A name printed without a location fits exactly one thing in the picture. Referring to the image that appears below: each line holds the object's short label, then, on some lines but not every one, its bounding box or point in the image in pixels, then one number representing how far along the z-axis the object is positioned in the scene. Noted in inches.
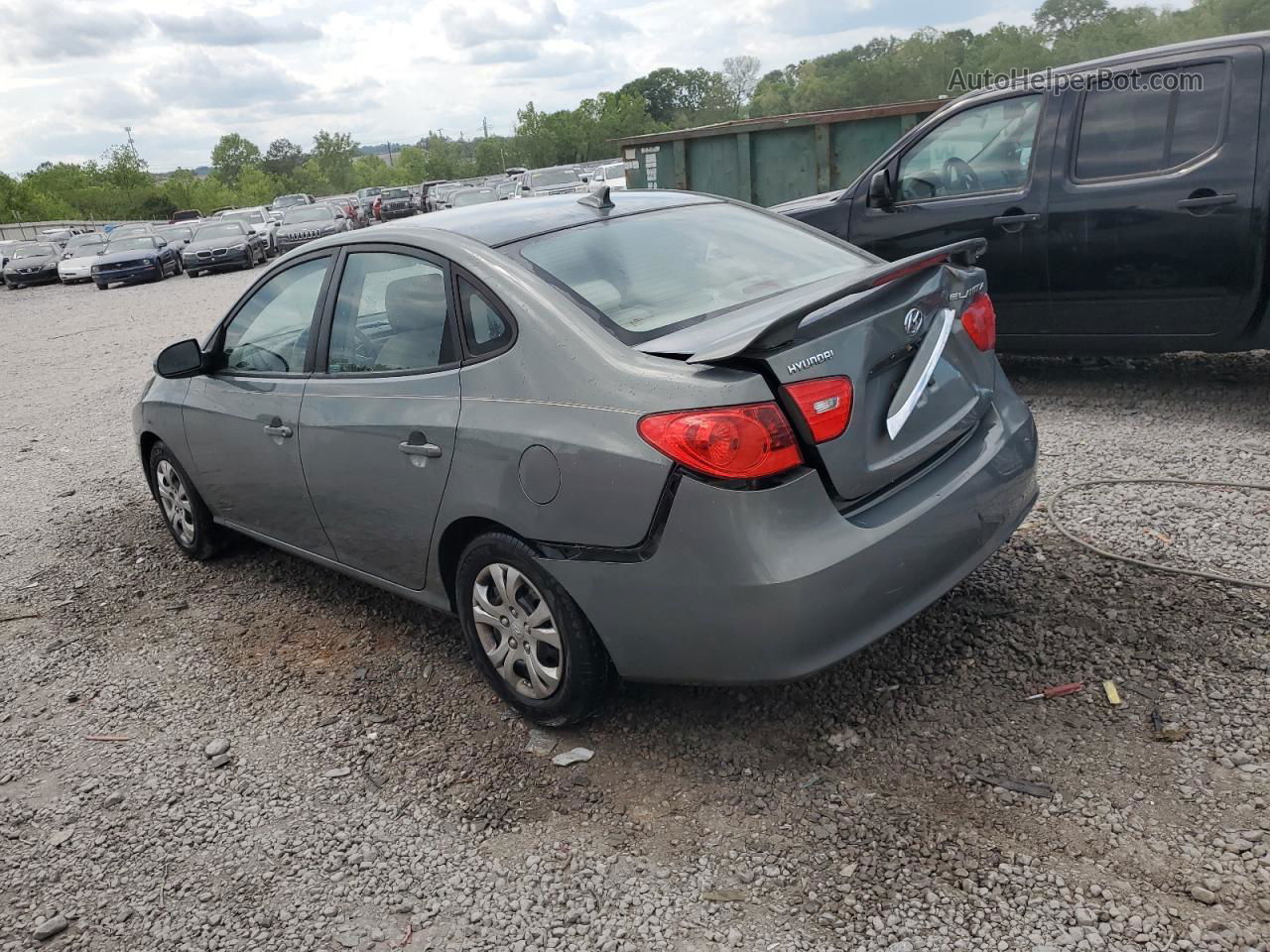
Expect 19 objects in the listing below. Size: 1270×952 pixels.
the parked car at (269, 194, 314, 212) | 1984.0
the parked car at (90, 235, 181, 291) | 1095.6
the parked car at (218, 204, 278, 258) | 1181.1
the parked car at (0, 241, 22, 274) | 1280.4
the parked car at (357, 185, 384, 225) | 1689.7
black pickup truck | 215.8
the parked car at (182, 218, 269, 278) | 1072.2
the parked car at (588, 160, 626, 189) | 1230.3
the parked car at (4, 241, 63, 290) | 1233.4
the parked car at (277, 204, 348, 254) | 1166.3
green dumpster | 405.1
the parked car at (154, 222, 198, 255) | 1194.3
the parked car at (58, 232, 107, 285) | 1196.5
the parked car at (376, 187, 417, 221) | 1661.3
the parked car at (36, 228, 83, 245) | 1645.2
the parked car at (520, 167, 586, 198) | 1110.2
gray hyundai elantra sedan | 110.1
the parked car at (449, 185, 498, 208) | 1175.0
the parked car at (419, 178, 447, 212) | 1672.7
